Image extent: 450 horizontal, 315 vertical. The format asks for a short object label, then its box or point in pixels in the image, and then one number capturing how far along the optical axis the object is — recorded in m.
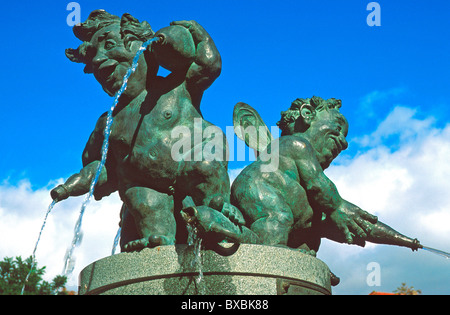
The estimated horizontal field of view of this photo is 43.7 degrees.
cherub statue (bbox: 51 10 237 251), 4.74
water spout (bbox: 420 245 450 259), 5.73
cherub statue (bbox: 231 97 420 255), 5.31
